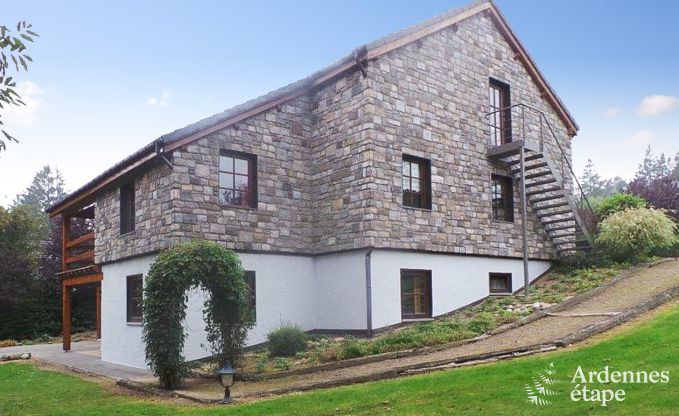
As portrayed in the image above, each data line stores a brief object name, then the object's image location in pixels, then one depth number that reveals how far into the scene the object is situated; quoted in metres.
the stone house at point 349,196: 14.43
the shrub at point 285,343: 13.36
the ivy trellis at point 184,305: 11.28
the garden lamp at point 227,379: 9.84
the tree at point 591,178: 77.50
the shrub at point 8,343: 24.56
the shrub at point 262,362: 12.05
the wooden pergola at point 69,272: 18.11
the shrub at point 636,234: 17.69
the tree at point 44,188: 64.19
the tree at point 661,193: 23.44
